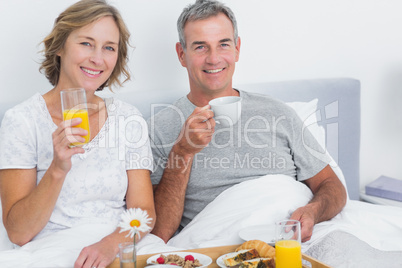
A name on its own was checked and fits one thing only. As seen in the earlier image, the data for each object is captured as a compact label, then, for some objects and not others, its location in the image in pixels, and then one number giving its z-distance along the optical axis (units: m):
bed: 1.60
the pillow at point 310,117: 2.31
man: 1.94
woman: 1.60
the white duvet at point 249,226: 1.51
